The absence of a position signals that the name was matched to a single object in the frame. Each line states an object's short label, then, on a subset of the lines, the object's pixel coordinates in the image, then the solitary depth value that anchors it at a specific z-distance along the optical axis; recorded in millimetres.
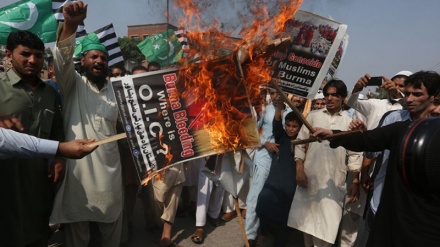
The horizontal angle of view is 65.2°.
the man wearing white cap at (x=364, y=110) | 4406
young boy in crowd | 4418
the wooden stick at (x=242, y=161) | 3809
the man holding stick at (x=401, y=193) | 2279
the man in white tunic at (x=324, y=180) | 4148
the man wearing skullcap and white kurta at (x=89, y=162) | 3477
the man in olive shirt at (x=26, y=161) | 2941
